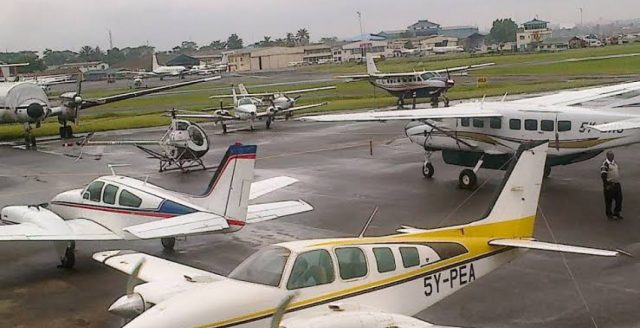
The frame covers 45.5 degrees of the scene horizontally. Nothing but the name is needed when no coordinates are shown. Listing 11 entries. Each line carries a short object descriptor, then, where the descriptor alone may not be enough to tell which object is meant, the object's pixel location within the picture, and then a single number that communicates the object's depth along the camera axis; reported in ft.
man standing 56.18
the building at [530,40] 527.56
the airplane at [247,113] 128.88
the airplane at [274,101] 140.77
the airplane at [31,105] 122.83
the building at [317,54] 610.65
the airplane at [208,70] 403.01
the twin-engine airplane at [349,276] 28.02
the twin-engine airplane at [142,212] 45.70
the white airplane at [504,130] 65.72
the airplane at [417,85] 169.17
